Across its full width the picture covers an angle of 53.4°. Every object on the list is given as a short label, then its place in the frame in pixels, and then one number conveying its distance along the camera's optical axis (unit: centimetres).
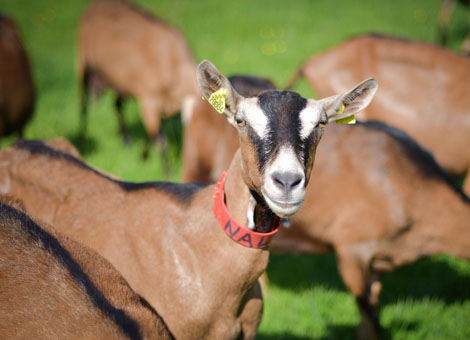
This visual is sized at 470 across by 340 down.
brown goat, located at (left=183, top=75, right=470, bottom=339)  358
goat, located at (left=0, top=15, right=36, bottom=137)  585
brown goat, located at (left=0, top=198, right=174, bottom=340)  191
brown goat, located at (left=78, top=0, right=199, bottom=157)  678
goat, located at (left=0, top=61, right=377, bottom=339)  220
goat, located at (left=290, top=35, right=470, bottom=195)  509
